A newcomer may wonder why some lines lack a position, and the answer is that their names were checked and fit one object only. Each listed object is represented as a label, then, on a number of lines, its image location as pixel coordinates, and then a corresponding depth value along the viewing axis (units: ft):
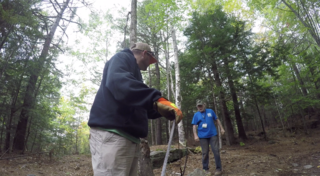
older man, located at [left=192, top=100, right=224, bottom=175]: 15.07
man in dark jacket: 4.66
